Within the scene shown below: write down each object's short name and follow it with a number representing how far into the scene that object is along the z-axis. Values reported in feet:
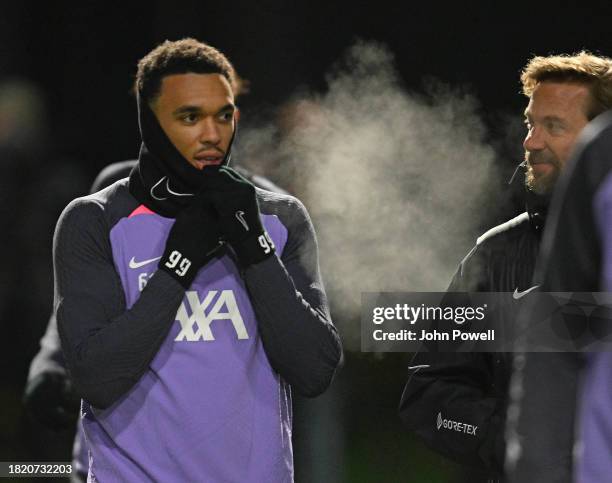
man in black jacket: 39.38
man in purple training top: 38.48
